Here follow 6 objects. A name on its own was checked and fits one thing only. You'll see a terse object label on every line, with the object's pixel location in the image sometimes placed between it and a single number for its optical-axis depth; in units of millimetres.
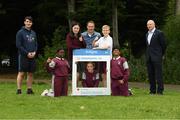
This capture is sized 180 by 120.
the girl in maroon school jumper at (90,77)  15047
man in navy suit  15672
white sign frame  14891
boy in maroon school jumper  15117
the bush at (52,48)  29486
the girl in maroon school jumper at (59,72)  14820
